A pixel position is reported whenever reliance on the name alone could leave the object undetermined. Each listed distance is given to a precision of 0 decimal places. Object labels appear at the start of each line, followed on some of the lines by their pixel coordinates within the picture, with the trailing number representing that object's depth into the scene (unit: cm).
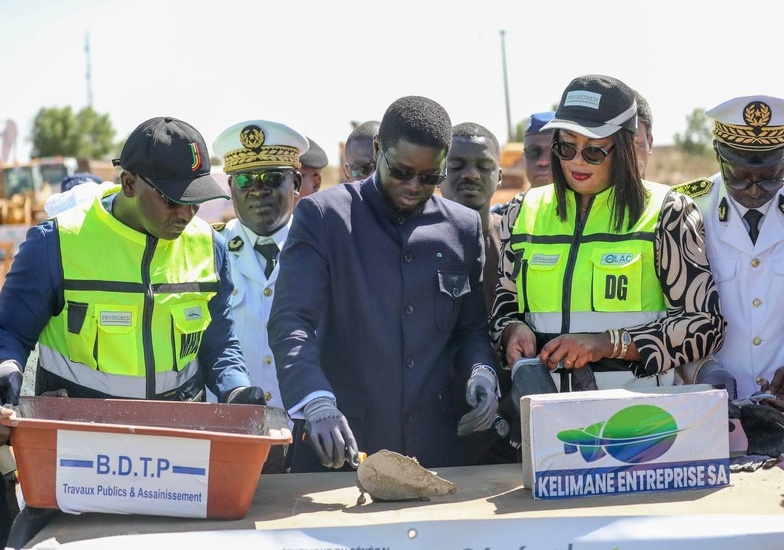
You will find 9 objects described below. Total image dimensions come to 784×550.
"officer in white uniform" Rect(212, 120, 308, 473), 432
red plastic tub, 254
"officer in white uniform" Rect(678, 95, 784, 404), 347
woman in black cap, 313
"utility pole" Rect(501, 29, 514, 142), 3638
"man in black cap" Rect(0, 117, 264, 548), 299
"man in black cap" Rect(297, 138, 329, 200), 552
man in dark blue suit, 320
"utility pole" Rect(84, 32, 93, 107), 5159
